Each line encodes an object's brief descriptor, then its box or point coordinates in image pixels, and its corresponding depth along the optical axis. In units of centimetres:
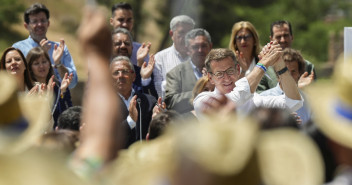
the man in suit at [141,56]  1592
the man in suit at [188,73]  1484
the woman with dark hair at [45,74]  1529
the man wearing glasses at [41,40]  1653
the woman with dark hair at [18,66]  1469
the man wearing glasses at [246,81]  1248
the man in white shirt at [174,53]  1666
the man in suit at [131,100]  1355
